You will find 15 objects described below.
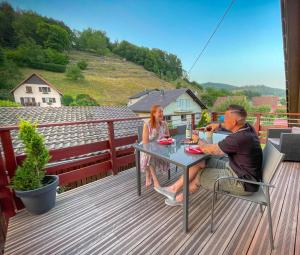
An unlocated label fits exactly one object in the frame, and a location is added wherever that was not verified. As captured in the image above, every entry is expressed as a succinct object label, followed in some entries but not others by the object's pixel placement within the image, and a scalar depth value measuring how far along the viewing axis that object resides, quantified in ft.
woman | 7.45
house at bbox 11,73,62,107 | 61.46
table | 4.93
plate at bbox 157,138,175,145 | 6.82
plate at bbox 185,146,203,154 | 5.63
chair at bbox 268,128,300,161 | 10.03
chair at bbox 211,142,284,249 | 4.28
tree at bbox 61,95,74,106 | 68.43
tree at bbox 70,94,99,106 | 64.79
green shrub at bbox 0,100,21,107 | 51.08
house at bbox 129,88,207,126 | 52.85
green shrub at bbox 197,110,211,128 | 15.28
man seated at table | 4.61
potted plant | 5.99
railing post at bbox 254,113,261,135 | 15.16
